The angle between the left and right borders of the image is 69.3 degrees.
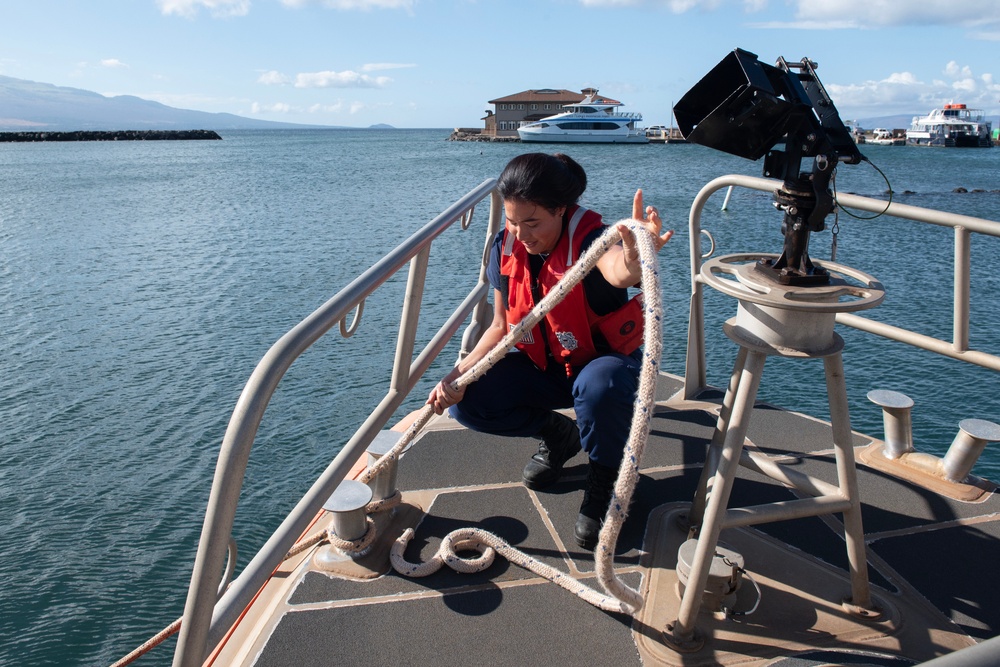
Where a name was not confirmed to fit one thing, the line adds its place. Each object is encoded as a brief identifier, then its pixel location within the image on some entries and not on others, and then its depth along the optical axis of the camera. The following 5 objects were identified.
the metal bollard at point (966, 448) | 3.05
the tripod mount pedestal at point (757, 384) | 2.02
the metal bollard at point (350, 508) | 2.54
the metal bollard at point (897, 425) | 3.25
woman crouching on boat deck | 2.55
